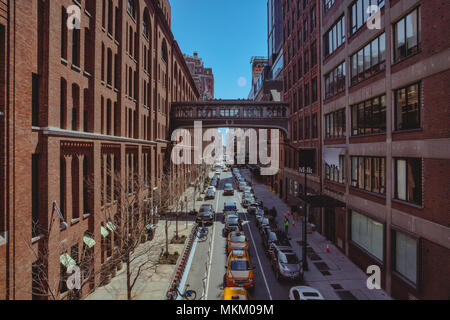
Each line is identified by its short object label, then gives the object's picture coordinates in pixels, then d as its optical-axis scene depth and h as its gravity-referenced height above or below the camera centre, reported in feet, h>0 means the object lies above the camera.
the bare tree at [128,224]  47.09 -13.83
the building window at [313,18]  92.99 +50.90
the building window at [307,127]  99.55 +12.77
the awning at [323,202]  68.48 -11.25
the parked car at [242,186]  174.50 -17.67
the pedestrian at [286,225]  83.71 -20.97
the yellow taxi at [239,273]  48.39 -21.42
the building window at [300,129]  110.50 +13.41
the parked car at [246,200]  123.95 -19.21
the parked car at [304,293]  39.32 -20.49
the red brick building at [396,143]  37.01 +3.10
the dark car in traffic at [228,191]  161.71 -19.58
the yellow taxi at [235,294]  38.19 -20.15
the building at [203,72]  411.97 +154.62
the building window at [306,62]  101.04 +38.19
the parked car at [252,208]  110.02 -20.48
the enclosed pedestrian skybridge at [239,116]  130.41 +22.49
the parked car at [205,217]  96.17 -21.10
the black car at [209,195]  147.80 -19.84
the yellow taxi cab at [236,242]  63.59 -20.68
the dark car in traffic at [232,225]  82.30 -20.89
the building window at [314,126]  92.29 +11.95
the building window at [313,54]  92.22 +38.06
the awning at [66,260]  42.45 -16.53
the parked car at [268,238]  67.86 -20.77
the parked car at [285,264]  51.62 -21.34
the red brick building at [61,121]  32.63 +6.88
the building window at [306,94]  102.11 +25.60
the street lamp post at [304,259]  57.97 -21.92
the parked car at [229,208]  106.30 -19.89
